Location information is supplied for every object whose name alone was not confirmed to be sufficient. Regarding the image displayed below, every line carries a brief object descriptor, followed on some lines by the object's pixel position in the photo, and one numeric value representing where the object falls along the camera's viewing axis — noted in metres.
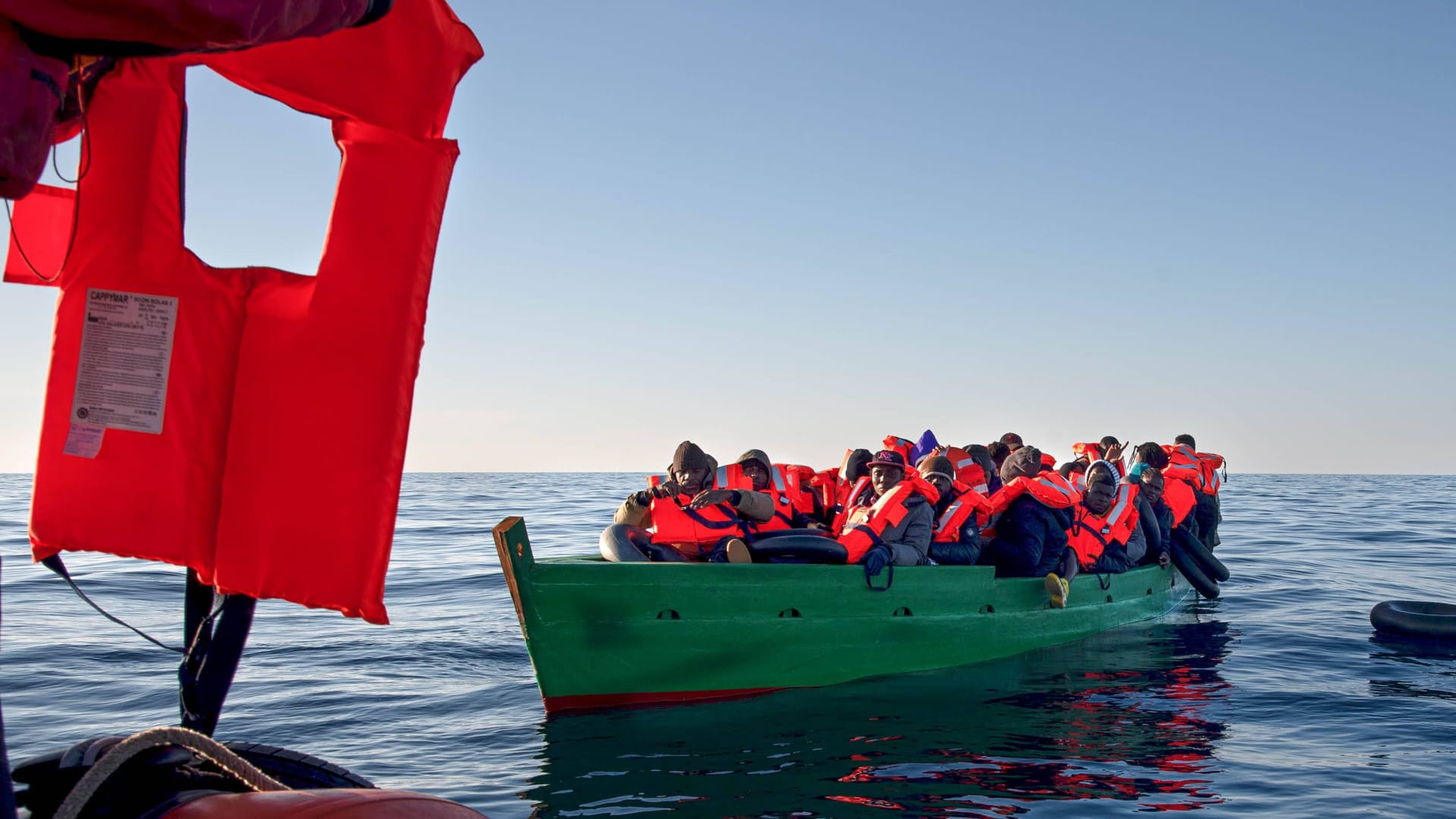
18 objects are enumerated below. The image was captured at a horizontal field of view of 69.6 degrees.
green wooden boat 8.25
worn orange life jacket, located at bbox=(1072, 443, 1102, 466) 16.38
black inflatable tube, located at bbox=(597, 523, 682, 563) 9.31
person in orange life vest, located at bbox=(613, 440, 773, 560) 9.65
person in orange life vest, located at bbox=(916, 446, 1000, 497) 12.73
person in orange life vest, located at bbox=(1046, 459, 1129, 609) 11.83
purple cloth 13.45
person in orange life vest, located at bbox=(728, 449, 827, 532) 10.55
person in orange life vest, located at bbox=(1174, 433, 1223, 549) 16.33
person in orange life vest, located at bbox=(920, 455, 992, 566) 10.59
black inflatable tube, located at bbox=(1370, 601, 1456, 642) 12.09
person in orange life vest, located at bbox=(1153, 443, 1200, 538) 14.67
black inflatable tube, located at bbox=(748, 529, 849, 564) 9.48
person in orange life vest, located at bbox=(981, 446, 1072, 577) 10.98
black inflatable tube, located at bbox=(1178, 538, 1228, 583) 14.44
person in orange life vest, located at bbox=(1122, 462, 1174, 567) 13.73
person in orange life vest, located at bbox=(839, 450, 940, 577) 9.61
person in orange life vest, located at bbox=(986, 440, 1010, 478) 15.86
